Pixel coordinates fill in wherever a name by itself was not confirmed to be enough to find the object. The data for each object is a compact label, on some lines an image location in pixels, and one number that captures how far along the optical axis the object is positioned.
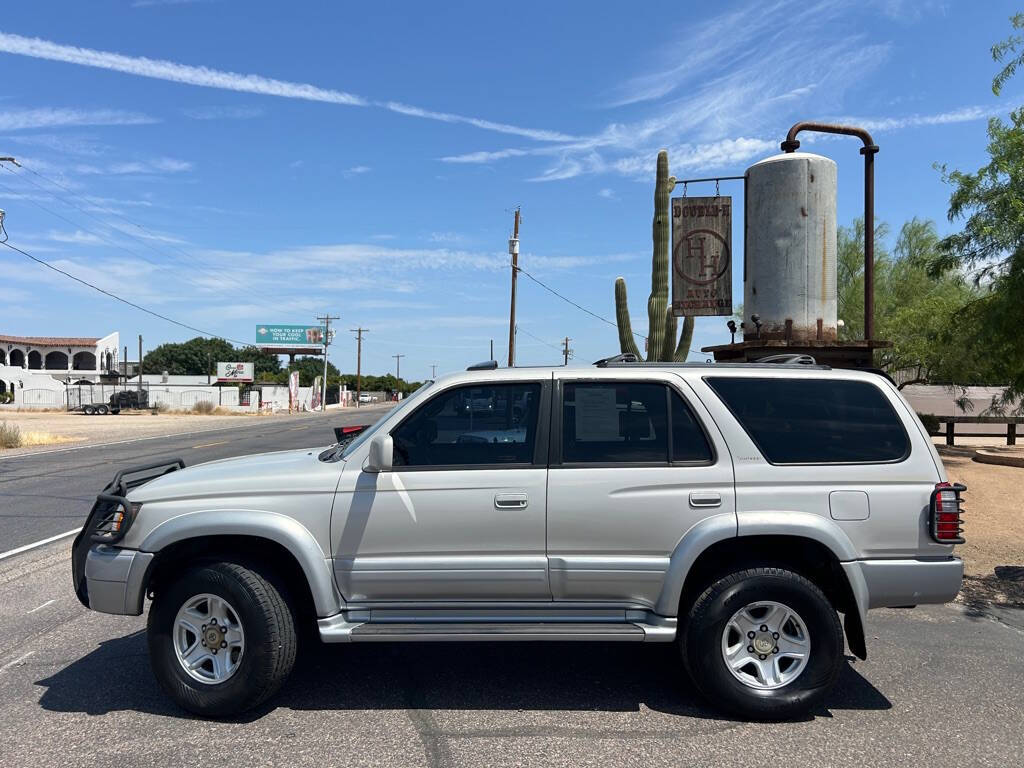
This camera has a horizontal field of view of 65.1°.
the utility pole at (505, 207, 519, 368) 34.50
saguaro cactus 12.91
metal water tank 9.48
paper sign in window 4.45
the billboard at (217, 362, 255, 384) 92.75
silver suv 4.18
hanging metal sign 11.18
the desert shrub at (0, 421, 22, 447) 24.91
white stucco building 92.38
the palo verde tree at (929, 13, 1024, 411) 7.97
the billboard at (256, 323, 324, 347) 108.75
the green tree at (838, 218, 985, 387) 15.98
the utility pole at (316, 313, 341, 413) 82.96
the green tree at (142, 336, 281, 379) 124.62
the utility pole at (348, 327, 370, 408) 93.75
